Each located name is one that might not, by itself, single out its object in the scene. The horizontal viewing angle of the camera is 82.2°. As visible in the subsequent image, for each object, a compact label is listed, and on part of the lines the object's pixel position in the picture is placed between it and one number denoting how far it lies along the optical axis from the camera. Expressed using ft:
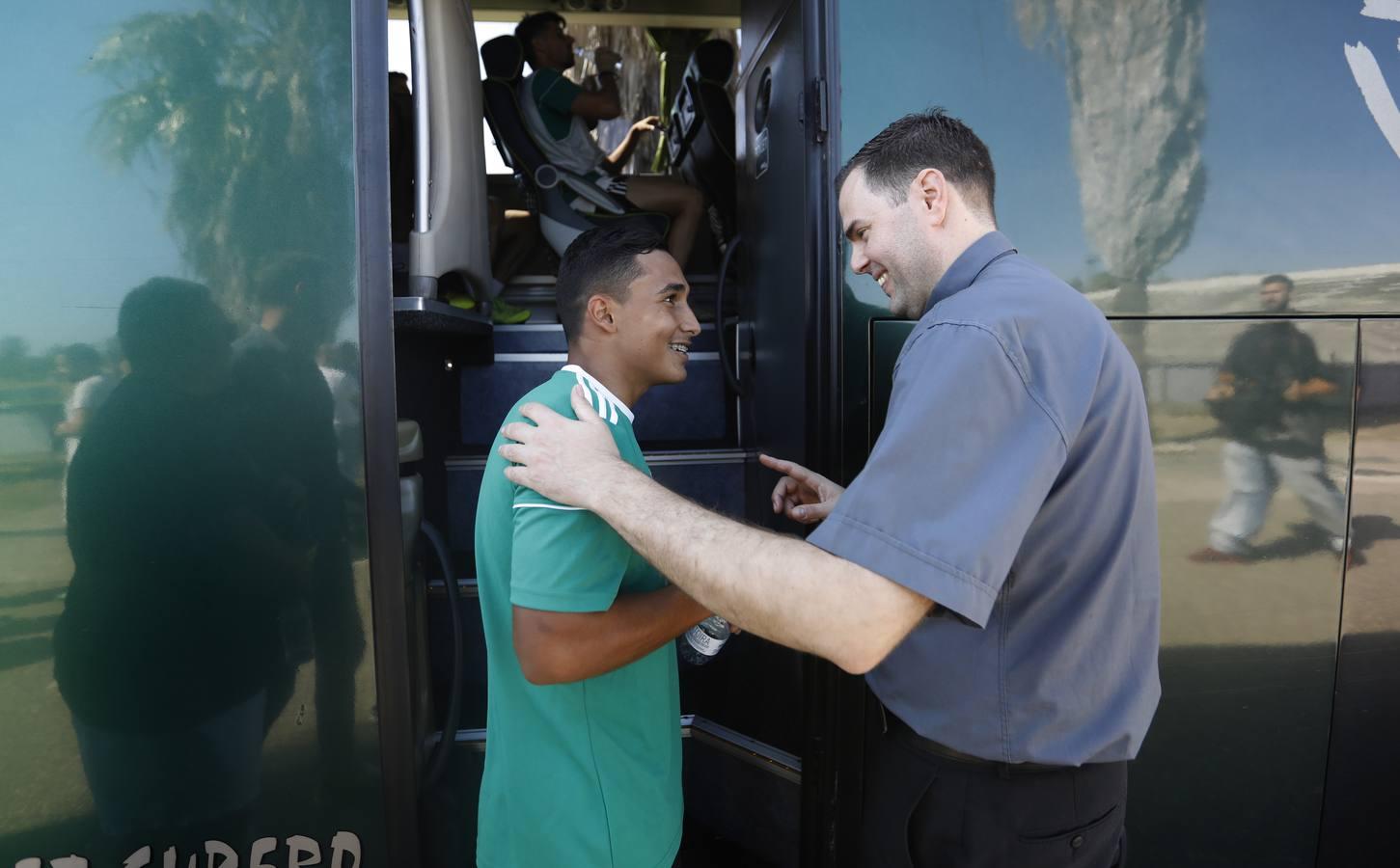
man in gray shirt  2.79
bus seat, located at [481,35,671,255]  10.64
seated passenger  10.78
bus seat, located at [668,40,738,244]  11.30
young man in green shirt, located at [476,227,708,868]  3.52
